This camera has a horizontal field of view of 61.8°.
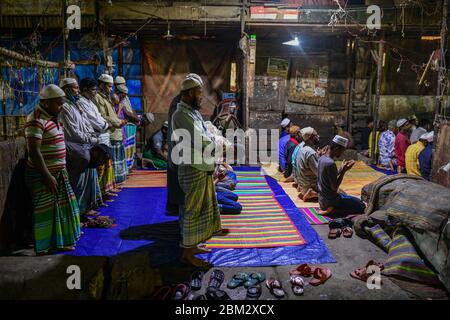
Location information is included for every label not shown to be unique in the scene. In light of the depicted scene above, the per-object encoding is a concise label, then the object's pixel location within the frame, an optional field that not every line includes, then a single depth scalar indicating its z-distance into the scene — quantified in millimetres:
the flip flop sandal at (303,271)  4211
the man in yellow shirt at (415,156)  7909
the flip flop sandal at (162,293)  3701
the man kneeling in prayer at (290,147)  8703
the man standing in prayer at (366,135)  12219
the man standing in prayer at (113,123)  7008
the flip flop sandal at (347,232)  5399
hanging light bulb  11309
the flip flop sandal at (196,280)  3932
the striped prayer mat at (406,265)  4059
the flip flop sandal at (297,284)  3870
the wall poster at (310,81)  12164
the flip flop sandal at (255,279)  3977
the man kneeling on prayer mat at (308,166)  7043
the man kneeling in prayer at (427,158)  7484
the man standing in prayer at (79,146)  5129
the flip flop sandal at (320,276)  4045
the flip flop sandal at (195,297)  3721
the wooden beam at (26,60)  5618
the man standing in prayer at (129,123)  8086
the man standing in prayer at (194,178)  4180
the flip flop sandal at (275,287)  3807
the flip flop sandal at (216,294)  3727
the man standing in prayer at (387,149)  10173
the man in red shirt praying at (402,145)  9281
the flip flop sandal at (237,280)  3975
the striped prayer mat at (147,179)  7994
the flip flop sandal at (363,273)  4164
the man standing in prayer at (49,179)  4277
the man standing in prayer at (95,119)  5938
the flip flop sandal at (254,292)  3783
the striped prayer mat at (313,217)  6007
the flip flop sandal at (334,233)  5352
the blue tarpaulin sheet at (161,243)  4598
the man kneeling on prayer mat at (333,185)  6059
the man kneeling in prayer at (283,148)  9066
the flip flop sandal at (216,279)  3983
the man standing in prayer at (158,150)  9656
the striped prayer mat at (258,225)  5094
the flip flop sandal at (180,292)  3703
